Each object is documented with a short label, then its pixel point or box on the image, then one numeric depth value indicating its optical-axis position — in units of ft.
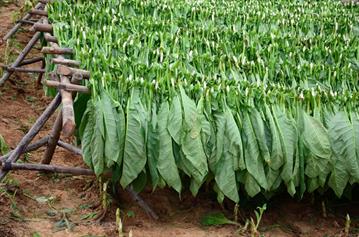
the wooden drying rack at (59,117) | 9.25
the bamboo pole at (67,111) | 8.20
